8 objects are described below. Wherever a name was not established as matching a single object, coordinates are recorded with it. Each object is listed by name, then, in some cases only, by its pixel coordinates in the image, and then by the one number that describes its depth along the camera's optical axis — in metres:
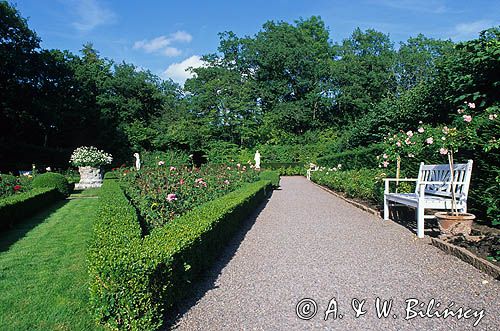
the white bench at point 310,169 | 23.62
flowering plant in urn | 15.01
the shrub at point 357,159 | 12.86
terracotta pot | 4.84
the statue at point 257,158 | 25.57
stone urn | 15.76
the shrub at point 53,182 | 12.07
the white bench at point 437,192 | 5.35
